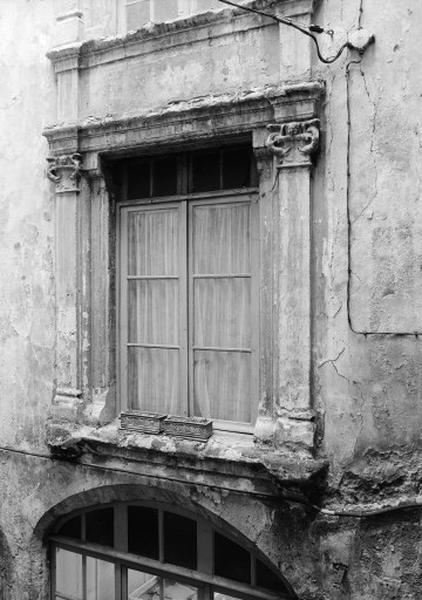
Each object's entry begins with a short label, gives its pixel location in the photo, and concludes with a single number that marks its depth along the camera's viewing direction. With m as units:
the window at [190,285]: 4.34
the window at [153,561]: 4.33
